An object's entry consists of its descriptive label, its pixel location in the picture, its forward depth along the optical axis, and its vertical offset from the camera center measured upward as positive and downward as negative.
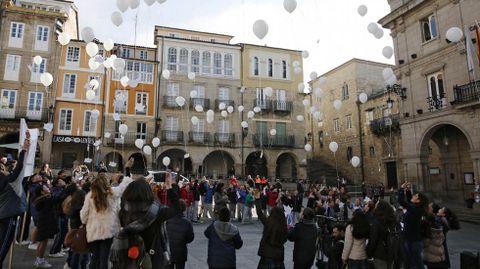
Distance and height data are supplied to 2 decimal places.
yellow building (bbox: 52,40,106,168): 25.83 +5.94
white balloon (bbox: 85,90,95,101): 14.17 +3.80
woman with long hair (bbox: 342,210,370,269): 4.54 -0.89
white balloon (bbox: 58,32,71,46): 11.60 +5.18
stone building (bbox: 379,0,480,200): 15.67 +4.55
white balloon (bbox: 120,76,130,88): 14.63 +4.56
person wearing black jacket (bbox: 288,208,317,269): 4.54 -0.86
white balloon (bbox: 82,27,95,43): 11.10 +5.07
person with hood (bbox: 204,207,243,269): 4.21 -0.84
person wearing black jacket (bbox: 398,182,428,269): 5.44 -0.83
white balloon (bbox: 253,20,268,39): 10.21 +4.83
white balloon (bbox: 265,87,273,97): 17.34 +4.80
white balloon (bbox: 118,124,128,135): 17.77 +2.82
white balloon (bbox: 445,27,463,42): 11.72 +5.33
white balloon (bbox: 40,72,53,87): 12.35 +3.92
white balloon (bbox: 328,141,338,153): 15.59 +1.63
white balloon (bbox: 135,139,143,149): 19.88 +2.31
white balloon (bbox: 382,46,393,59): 13.13 +5.26
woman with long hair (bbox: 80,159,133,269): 3.97 -0.47
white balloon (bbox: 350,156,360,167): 15.39 +0.89
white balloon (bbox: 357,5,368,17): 12.00 +6.33
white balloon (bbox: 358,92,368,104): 16.45 +4.20
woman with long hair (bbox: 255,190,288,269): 4.22 -0.80
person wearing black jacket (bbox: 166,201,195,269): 4.36 -0.74
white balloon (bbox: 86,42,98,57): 11.54 +4.74
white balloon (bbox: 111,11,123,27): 10.43 +5.23
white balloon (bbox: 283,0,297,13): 9.97 +5.43
